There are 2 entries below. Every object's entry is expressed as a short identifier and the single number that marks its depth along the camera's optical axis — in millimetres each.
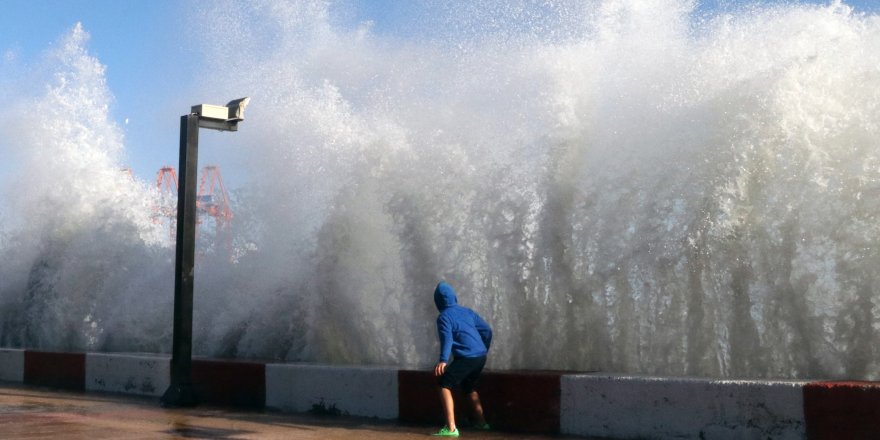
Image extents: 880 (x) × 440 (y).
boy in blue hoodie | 6344
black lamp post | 8508
